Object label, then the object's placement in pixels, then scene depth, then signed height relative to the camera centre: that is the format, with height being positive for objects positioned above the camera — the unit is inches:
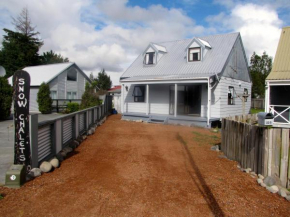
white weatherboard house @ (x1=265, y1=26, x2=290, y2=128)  530.9 +41.0
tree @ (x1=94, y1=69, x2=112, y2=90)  2501.2 +205.0
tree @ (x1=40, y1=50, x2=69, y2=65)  2127.0 +383.3
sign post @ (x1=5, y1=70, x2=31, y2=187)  213.3 -17.8
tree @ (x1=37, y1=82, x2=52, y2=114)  853.8 +1.0
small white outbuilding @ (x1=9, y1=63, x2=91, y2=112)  983.6 +85.7
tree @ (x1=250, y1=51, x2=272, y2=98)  1245.5 +162.5
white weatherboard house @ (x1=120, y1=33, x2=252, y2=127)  626.2 +51.5
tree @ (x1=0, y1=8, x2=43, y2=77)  1707.7 +358.0
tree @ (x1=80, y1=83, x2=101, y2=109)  731.4 -1.6
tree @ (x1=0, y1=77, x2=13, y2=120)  632.4 +3.0
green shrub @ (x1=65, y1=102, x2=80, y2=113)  858.1 -27.2
